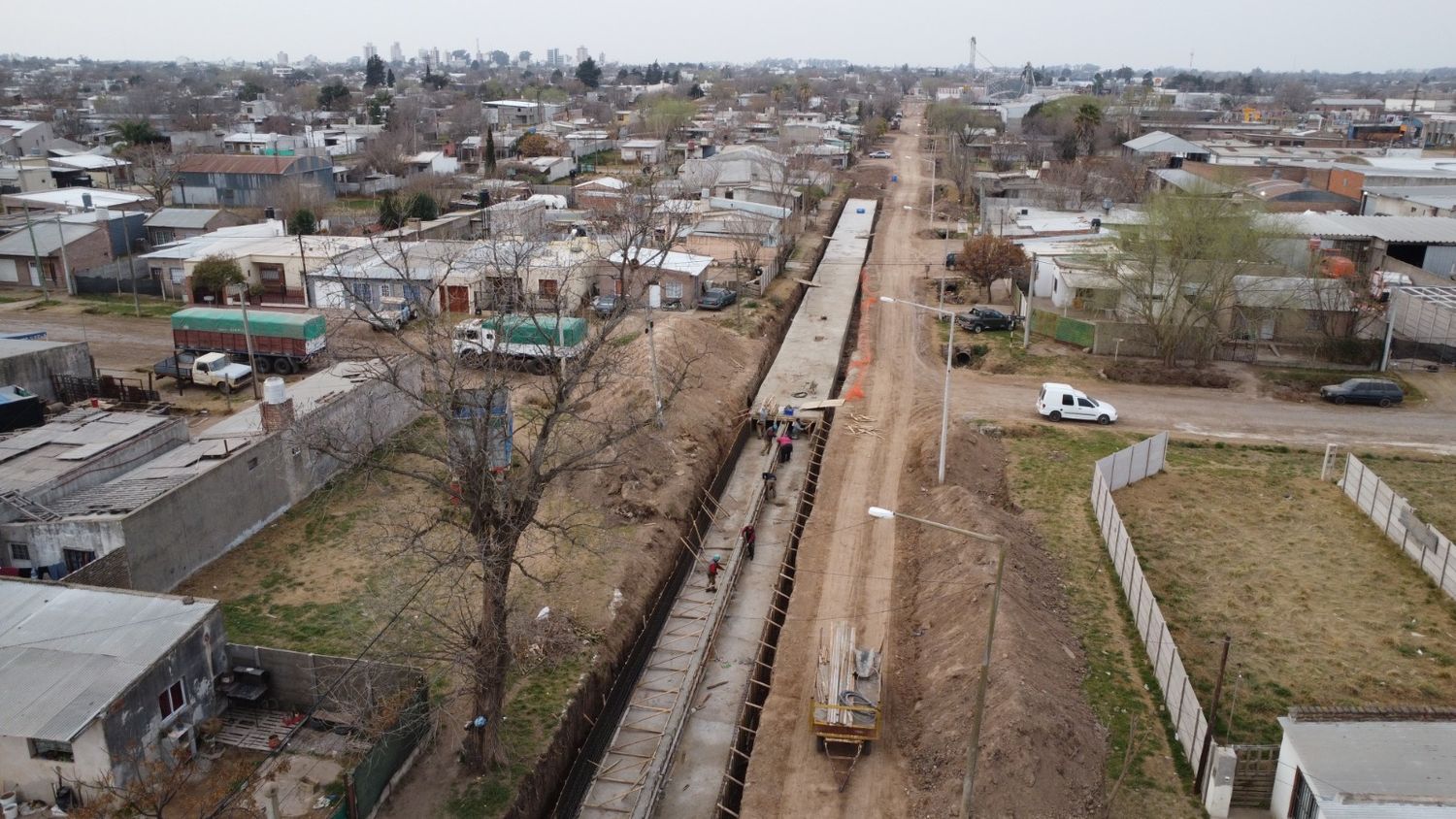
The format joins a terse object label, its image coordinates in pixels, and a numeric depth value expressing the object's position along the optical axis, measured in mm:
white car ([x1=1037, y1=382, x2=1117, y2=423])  32719
